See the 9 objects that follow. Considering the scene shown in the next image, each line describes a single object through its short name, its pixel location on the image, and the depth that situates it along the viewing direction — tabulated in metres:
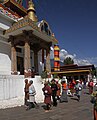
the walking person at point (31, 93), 5.25
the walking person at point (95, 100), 2.99
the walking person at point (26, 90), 5.61
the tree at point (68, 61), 31.60
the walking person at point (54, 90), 5.72
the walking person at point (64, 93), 6.76
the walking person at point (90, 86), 9.16
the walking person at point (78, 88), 7.16
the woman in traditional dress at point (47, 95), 5.10
